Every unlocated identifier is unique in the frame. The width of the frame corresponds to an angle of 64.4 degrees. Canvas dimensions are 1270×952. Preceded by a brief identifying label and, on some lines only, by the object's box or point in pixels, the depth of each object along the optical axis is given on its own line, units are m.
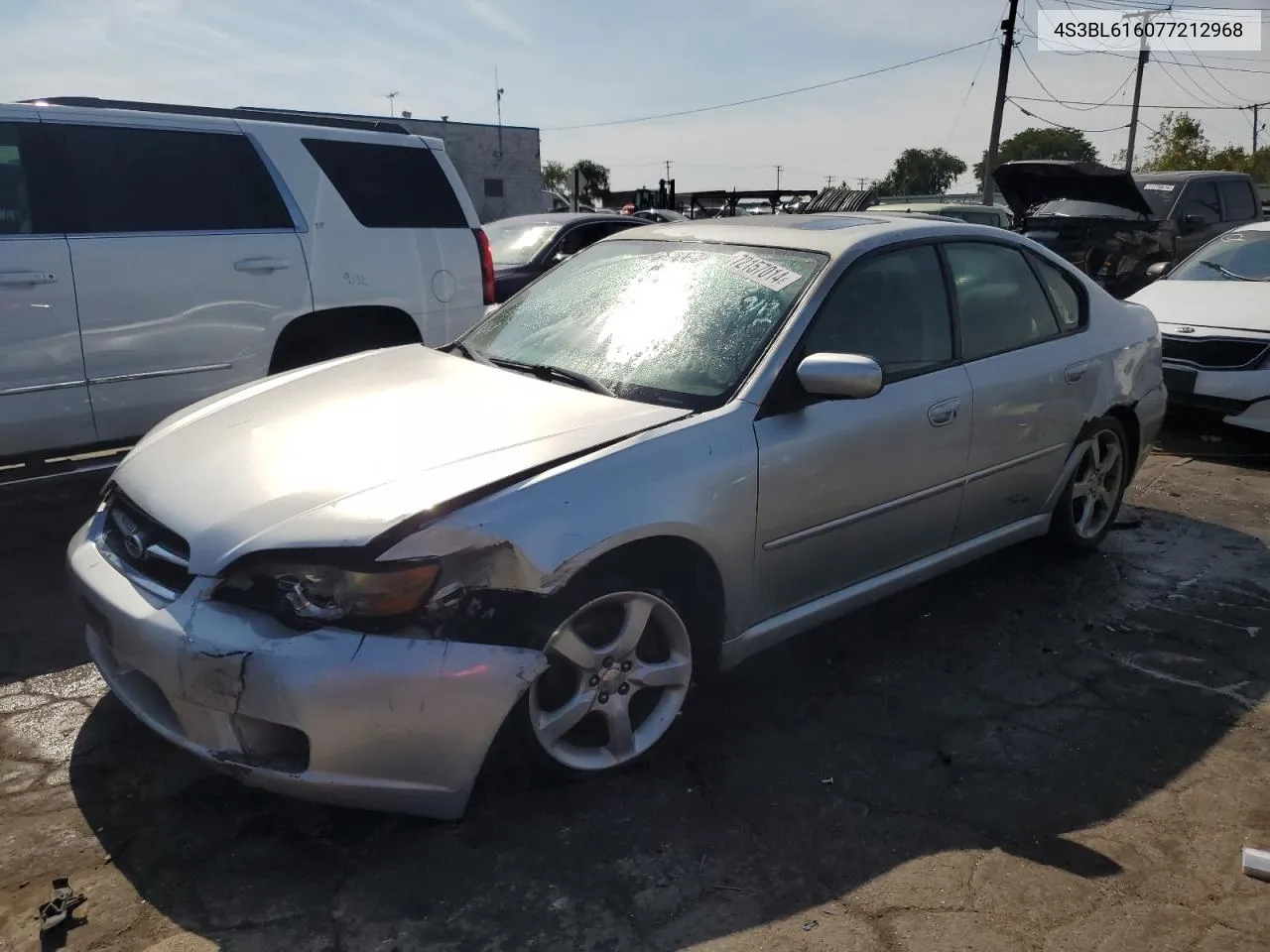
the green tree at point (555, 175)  77.90
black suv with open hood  12.05
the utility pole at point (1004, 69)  24.17
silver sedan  2.41
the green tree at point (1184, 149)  45.69
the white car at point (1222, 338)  6.46
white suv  4.54
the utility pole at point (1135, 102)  35.91
